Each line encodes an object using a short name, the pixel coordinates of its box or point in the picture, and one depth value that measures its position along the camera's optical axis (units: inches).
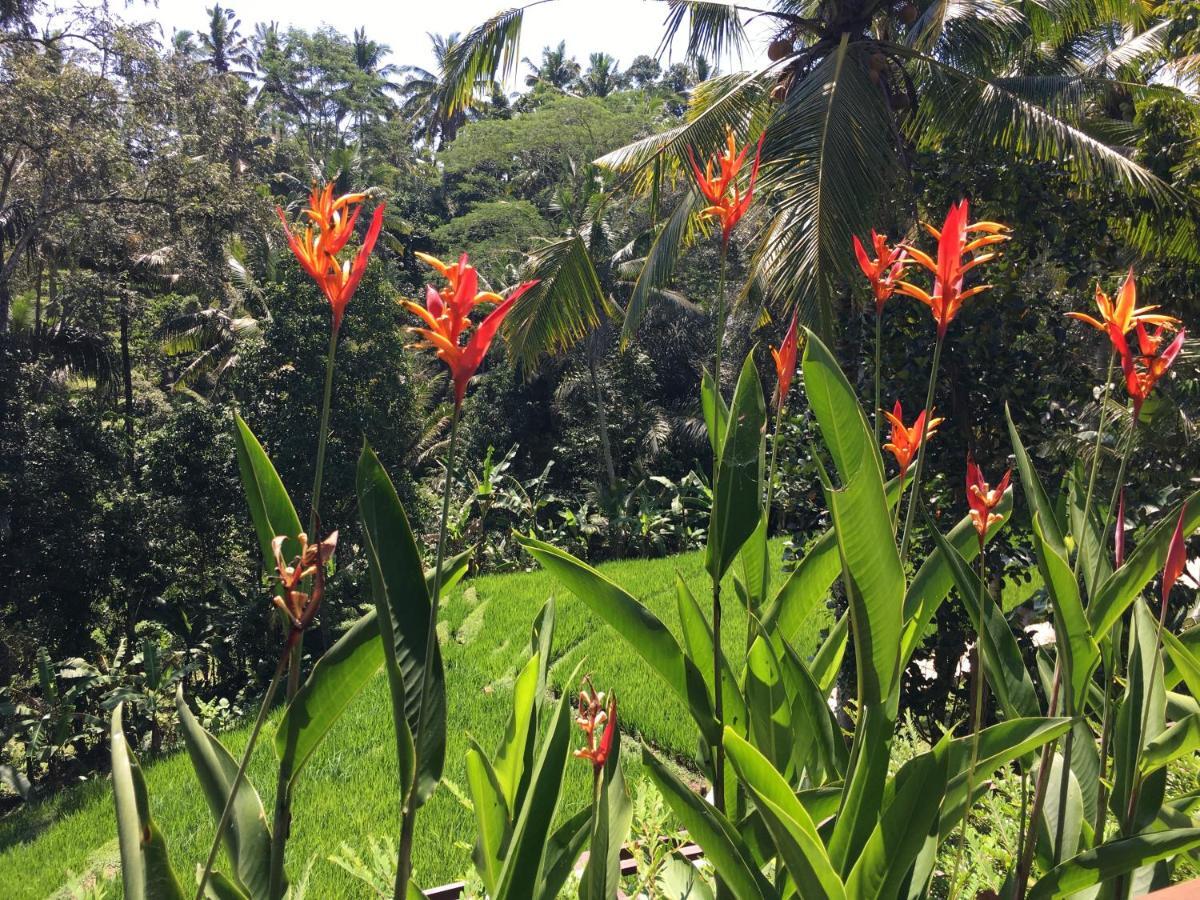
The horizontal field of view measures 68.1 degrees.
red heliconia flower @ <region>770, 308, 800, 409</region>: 46.4
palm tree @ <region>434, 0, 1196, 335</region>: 156.9
